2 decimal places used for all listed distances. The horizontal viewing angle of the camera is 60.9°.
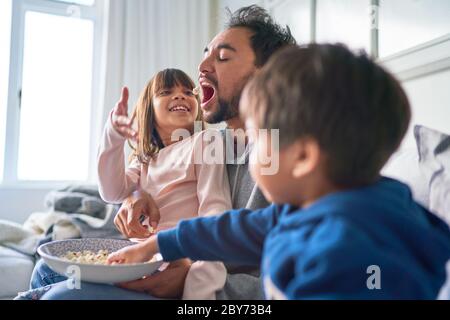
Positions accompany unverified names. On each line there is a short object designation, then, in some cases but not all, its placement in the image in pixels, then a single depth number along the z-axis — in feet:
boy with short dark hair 1.36
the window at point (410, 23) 3.55
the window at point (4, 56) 8.09
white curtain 8.41
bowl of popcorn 2.06
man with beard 2.38
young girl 2.63
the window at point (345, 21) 4.53
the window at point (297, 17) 5.69
